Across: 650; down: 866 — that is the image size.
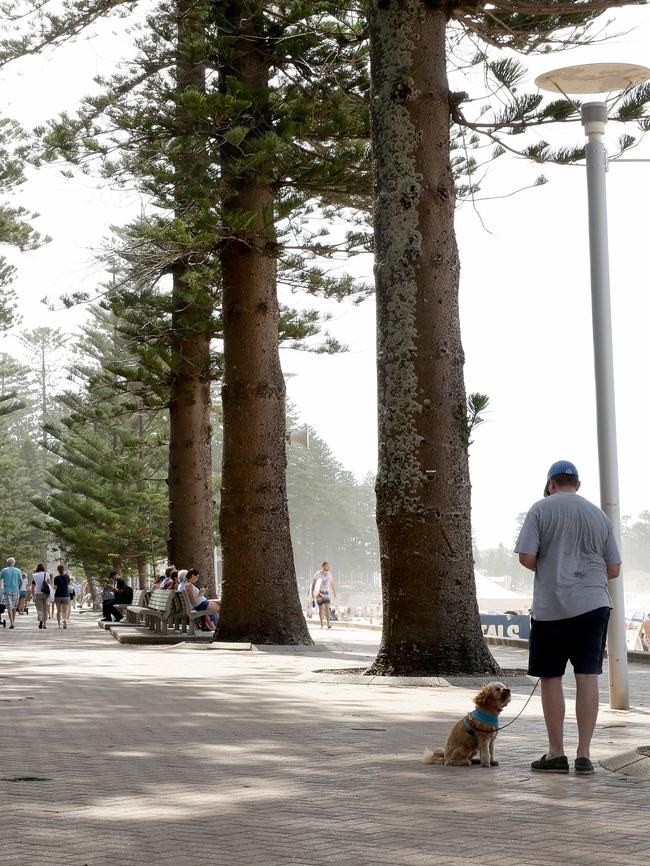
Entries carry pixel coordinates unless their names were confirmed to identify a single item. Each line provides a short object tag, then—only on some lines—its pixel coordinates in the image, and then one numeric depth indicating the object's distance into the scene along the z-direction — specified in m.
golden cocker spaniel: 7.07
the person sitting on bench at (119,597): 34.34
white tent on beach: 54.88
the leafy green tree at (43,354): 100.38
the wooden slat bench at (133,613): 28.33
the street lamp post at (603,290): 10.38
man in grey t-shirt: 6.98
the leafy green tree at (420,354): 12.33
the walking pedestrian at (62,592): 31.98
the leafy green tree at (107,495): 49.34
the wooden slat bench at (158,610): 21.72
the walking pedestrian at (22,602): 41.14
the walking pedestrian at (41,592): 31.84
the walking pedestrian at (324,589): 32.78
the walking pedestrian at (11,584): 32.66
